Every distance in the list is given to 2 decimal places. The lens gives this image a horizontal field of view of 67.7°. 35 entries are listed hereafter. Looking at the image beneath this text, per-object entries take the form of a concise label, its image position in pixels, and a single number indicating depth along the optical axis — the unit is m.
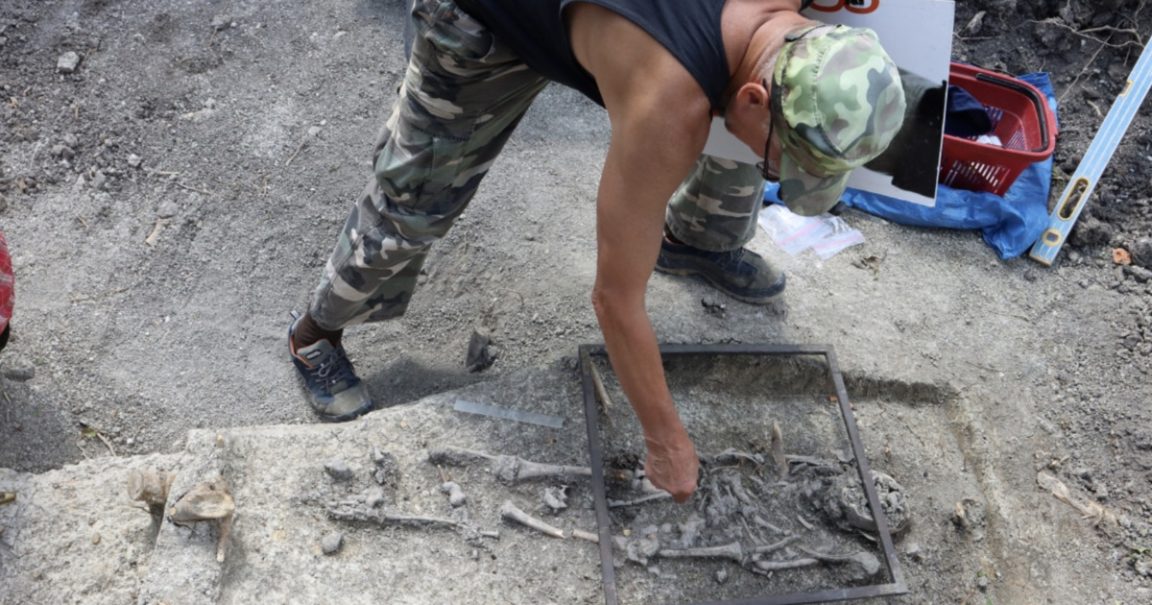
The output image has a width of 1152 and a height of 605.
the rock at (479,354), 3.84
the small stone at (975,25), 5.57
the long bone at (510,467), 3.10
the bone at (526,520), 3.00
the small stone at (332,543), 2.84
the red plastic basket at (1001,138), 4.60
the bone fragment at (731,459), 3.35
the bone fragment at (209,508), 2.60
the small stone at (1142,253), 4.54
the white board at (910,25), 2.86
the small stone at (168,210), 4.33
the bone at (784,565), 3.07
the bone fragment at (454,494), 3.03
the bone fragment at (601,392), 3.42
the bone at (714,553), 3.04
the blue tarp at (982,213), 4.59
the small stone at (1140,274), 4.50
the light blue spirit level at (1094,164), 4.47
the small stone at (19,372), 3.67
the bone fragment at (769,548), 3.11
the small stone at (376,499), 2.96
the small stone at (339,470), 2.99
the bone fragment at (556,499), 3.05
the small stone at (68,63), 4.70
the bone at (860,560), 3.13
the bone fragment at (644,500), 3.14
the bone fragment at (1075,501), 3.59
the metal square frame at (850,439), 2.92
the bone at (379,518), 2.92
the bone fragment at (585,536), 3.01
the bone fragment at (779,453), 3.39
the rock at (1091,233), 4.64
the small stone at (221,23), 5.12
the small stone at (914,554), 3.33
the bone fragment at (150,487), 2.69
